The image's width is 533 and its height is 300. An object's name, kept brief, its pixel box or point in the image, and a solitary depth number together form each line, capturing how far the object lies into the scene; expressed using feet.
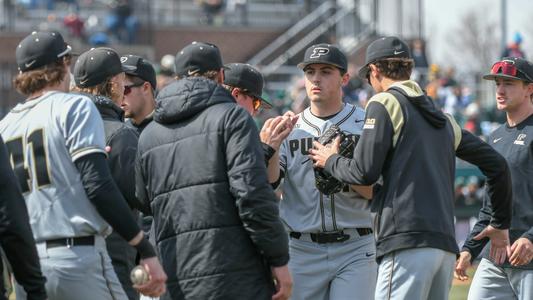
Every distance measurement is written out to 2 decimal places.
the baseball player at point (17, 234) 34.32
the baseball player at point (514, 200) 49.49
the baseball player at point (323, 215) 48.11
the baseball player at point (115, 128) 43.57
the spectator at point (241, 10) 201.98
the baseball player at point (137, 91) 51.49
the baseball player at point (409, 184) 40.60
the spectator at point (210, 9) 197.88
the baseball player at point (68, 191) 36.01
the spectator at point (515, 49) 156.46
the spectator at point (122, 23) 184.96
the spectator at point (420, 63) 171.53
